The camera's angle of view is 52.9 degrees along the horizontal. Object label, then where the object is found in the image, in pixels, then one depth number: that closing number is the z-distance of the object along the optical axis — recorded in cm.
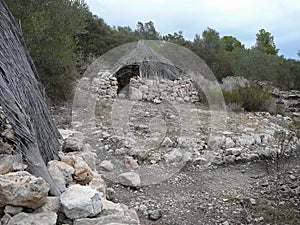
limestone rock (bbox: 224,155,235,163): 464
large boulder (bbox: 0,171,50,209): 170
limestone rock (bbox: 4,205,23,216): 172
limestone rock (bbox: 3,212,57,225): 166
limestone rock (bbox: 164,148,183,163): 441
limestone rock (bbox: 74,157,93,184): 266
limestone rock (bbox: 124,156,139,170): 416
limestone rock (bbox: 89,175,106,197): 270
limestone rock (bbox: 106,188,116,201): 317
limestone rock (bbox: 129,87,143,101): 809
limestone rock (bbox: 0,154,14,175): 182
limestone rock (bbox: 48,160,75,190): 226
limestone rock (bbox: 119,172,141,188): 359
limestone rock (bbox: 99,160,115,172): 393
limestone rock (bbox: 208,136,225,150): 510
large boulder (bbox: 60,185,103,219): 192
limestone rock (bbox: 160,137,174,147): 491
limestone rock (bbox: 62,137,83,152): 327
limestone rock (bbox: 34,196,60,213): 184
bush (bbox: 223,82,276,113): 839
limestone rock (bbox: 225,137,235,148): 520
